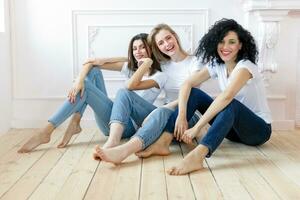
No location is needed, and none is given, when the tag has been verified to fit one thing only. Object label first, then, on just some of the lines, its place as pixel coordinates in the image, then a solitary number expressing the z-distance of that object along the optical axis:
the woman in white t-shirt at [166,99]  2.07
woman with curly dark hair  2.09
